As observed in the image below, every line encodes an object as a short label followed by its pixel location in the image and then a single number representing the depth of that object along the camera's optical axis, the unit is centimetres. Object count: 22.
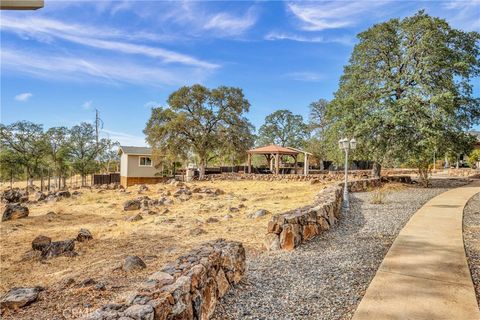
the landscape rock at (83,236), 875
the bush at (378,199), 1138
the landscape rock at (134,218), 1138
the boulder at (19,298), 423
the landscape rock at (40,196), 1938
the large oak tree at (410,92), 1631
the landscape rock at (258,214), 1033
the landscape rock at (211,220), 1019
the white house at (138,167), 2989
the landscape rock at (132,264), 562
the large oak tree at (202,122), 2684
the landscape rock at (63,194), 1928
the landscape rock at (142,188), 2166
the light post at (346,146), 1120
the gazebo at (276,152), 2648
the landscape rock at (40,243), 794
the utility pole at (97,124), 3086
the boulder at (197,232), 853
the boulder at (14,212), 1267
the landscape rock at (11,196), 1839
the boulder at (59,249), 747
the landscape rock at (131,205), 1404
